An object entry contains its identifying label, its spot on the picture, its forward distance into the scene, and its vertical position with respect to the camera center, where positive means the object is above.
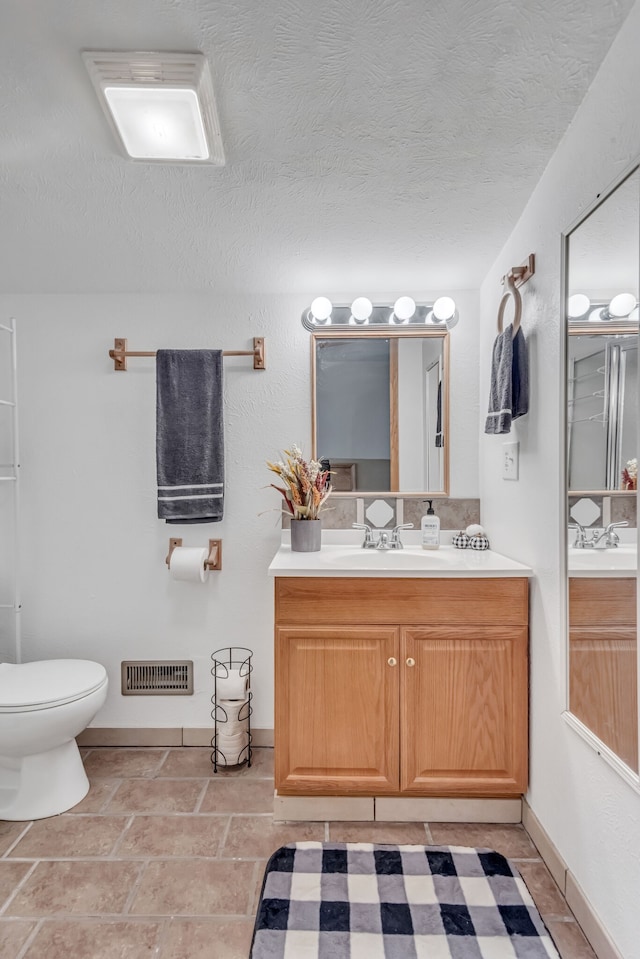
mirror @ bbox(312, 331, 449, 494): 2.59 +0.27
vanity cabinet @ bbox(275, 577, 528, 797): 1.95 -0.75
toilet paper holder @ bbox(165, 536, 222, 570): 2.58 -0.38
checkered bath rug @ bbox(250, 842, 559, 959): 1.45 -1.22
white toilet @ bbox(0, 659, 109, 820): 1.96 -0.94
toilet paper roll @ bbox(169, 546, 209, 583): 2.45 -0.42
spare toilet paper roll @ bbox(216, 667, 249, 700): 2.40 -0.92
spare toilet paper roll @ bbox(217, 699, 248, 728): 2.39 -1.01
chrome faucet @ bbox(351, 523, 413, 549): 2.50 -0.32
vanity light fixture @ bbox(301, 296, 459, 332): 2.51 +0.69
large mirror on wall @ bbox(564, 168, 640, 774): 1.24 +0.00
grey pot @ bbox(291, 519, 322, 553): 2.40 -0.28
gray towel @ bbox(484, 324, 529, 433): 1.91 +0.30
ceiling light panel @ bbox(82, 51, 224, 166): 1.22 +0.85
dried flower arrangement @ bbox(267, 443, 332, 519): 2.42 -0.07
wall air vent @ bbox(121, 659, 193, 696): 2.62 -0.96
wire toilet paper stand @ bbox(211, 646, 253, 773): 2.38 -1.06
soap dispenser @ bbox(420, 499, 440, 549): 2.48 -0.28
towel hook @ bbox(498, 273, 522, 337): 1.94 +0.58
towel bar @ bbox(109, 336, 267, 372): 2.56 +0.52
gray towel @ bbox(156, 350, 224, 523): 2.49 +0.19
